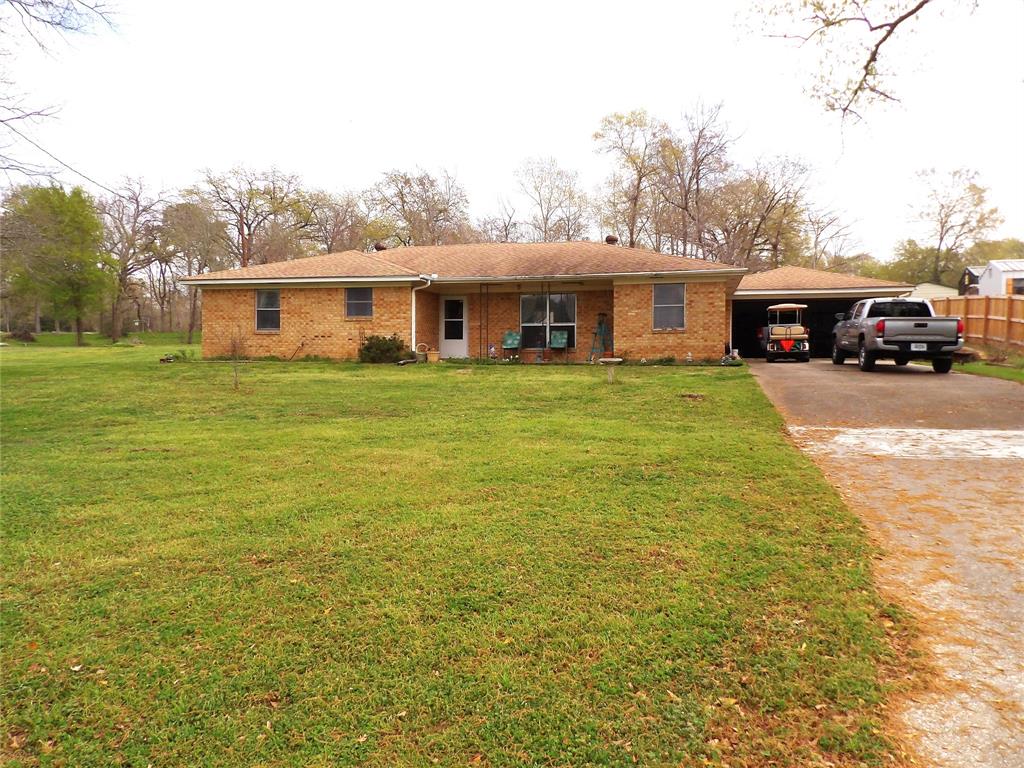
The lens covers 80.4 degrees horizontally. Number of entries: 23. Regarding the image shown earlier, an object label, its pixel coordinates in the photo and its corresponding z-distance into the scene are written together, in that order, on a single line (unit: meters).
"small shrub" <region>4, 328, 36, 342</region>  42.44
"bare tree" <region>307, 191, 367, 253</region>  44.41
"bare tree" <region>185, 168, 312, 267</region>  43.78
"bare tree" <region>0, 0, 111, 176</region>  12.07
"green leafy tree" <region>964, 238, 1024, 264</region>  50.94
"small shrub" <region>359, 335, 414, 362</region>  17.36
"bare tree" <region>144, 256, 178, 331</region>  51.81
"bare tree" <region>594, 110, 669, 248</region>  37.94
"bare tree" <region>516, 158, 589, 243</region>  41.62
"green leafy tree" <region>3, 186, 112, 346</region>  15.05
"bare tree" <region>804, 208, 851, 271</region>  44.31
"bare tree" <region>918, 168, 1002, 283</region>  49.53
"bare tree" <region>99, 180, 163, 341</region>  41.69
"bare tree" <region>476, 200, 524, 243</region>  43.28
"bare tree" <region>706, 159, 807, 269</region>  37.31
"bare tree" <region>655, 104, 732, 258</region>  36.59
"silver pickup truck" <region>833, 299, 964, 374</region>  12.89
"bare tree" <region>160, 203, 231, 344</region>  42.22
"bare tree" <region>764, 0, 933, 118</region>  11.49
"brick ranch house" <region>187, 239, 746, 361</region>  17.19
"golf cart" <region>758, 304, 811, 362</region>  19.05
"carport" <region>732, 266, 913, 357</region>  20.56
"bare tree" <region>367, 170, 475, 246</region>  42.56
